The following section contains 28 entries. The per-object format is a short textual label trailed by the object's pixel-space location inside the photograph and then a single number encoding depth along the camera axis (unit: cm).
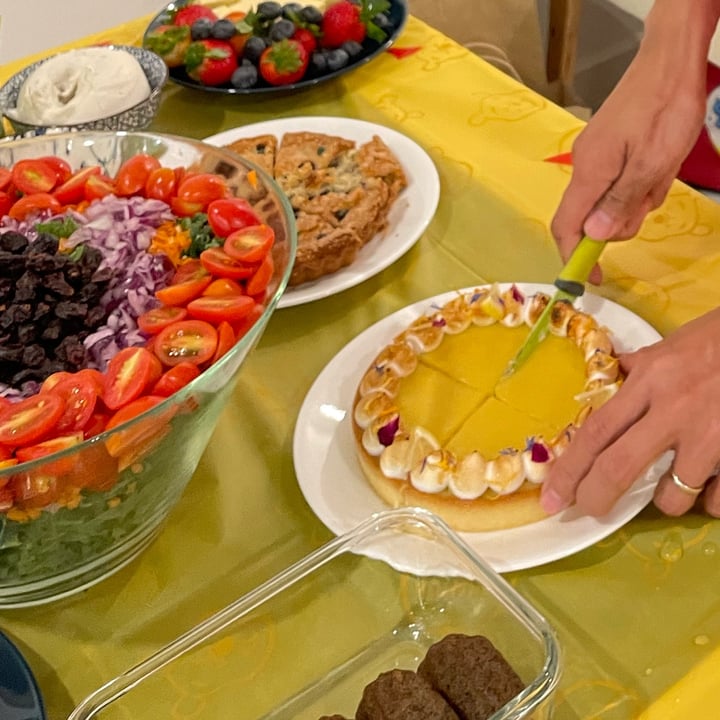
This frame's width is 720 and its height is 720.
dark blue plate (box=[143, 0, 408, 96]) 169
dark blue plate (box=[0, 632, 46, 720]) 80
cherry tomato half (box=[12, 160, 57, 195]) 124
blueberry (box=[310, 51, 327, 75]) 171
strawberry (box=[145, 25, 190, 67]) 174
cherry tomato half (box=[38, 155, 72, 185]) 126
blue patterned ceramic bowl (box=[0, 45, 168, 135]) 150
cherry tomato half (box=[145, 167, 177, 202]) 122
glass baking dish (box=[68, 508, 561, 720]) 83
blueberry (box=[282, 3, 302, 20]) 173
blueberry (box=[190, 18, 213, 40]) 173
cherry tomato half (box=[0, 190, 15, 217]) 123
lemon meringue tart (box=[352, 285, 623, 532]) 96
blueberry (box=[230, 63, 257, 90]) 170
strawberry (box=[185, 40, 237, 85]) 170
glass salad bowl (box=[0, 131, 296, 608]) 84
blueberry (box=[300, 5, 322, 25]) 172
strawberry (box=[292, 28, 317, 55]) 171
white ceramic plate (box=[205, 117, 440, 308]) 128
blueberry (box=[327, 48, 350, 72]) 170
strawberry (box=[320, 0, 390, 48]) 173
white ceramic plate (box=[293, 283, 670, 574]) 92
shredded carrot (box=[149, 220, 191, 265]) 112
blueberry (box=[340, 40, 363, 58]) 173
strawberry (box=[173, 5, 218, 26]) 179
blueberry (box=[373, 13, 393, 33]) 176
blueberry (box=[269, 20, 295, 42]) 169
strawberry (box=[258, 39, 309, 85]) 167
